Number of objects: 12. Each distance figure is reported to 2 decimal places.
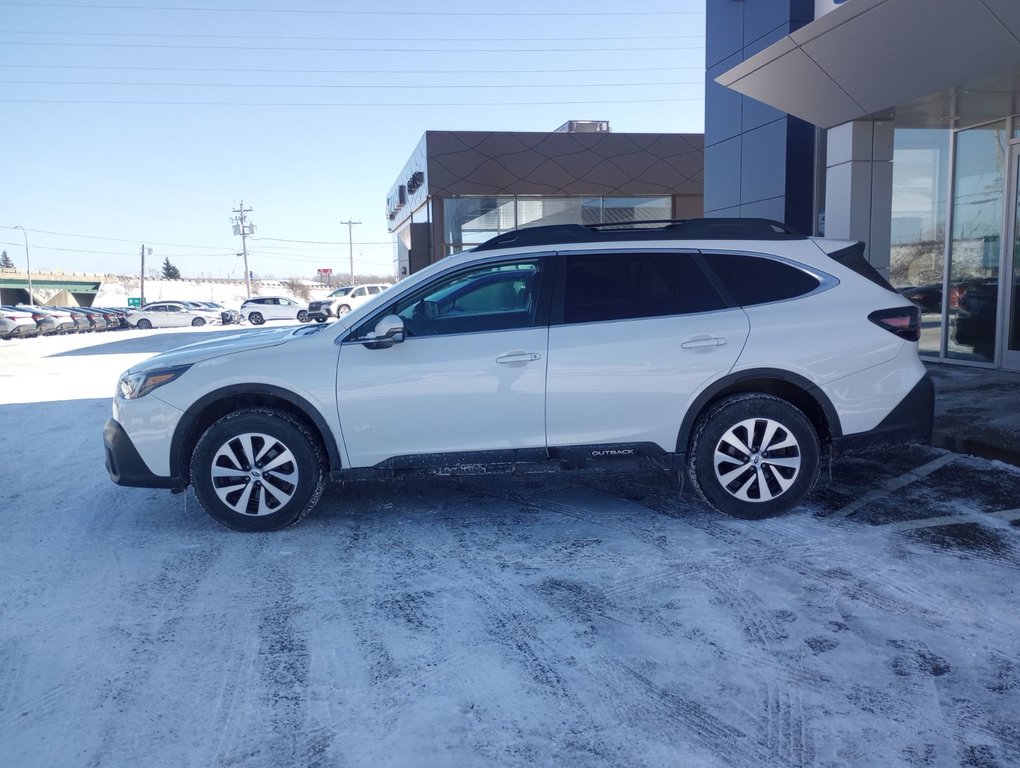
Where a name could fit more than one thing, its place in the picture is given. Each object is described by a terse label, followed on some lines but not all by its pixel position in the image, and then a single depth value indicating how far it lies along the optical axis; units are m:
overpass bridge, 81.06
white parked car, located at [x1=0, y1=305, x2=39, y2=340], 30.52
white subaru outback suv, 4.84
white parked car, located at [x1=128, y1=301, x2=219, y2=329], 43.53
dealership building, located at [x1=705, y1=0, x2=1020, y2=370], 7.80
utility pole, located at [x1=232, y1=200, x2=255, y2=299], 82.88
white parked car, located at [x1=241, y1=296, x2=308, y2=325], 45.78
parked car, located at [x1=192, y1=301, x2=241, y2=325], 46.06
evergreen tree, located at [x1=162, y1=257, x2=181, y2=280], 140.00
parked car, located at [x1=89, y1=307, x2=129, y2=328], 41.69
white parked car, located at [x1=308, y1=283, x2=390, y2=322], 37.81
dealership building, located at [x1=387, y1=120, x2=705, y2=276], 27.64
